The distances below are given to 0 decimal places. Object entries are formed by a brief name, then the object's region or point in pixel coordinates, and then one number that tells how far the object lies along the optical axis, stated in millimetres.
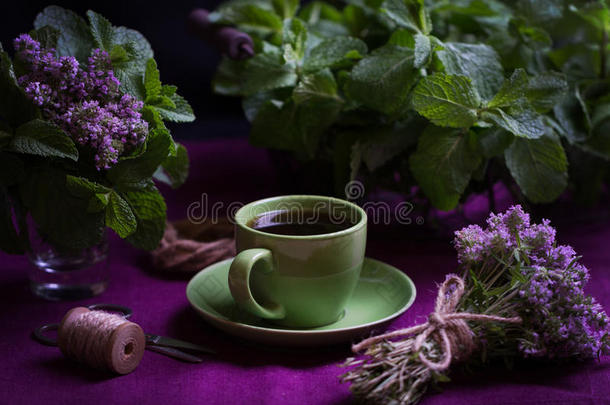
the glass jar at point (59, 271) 830
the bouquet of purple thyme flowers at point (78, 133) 701
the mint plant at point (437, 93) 866
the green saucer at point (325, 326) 650
